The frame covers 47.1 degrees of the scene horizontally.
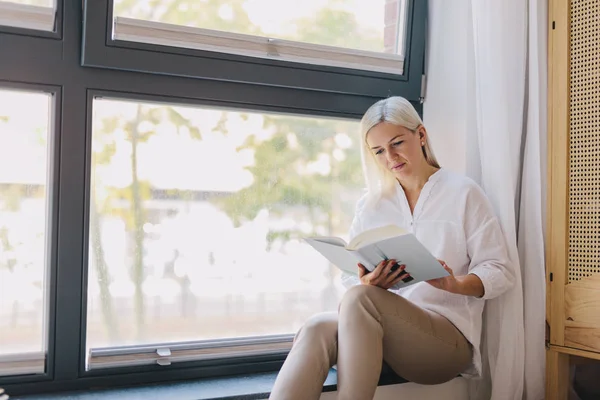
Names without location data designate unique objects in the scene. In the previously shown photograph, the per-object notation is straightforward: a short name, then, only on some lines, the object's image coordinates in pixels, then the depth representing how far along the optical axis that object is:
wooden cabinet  2.17
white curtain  2.33
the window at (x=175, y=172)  2.16
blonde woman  1.92
